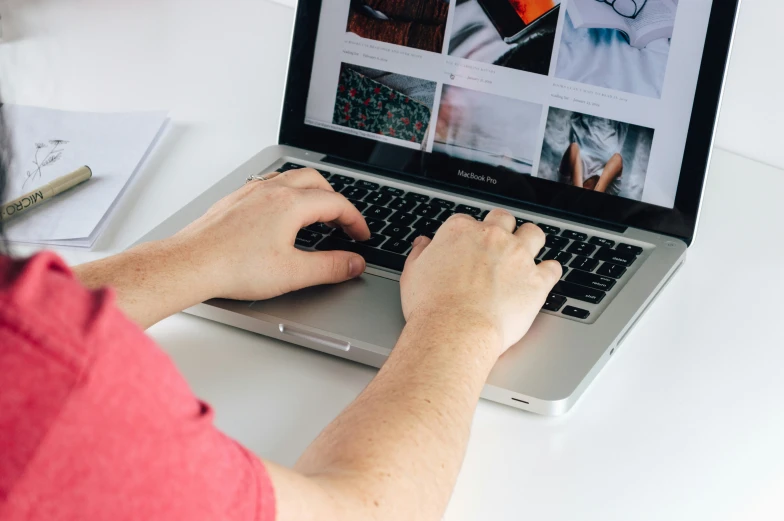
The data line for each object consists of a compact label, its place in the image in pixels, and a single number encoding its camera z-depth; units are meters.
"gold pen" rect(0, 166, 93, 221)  0.86
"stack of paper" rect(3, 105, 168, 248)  0.86
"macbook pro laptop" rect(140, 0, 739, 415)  0.75
